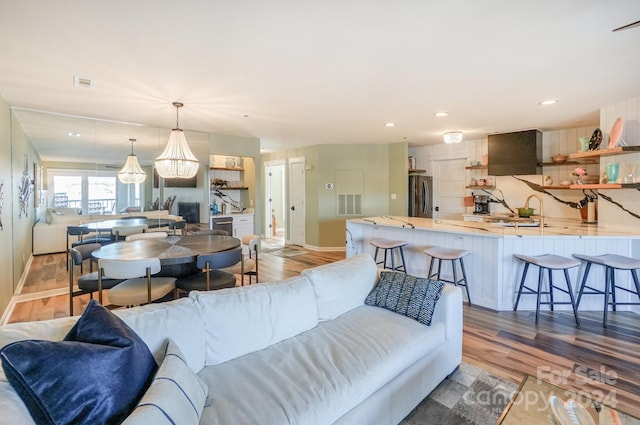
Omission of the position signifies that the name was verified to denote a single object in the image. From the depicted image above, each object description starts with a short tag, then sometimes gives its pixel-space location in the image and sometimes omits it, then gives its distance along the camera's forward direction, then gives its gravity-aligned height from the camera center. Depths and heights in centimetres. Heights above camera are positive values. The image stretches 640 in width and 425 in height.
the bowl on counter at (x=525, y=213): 476 -6
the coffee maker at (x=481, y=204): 620 +11
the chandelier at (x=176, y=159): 370 +64
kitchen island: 339 -47
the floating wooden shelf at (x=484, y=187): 609 +45
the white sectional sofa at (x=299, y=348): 129 -79
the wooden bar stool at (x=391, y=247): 414 -50
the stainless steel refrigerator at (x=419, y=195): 659 +32
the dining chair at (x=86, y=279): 270 -63
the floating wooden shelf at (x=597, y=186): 360 +28
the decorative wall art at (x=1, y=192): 317 +21
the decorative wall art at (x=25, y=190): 386 +28
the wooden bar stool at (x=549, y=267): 306 -59
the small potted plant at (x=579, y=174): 442 +51
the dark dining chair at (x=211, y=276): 274 -65
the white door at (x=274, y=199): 899 +36
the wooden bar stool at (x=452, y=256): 354 -55
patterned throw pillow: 213 -64
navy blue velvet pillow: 90 -52
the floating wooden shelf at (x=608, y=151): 354 +69
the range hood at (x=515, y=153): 527 +101
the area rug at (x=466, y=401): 181 -123
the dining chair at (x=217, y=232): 428 -30
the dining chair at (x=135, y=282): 239 -66
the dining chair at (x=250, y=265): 365 -66
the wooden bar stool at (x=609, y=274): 301 -69
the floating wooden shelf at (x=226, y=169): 608 +86
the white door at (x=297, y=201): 748 +22
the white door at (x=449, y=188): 663 +47
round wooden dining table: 271 -38
